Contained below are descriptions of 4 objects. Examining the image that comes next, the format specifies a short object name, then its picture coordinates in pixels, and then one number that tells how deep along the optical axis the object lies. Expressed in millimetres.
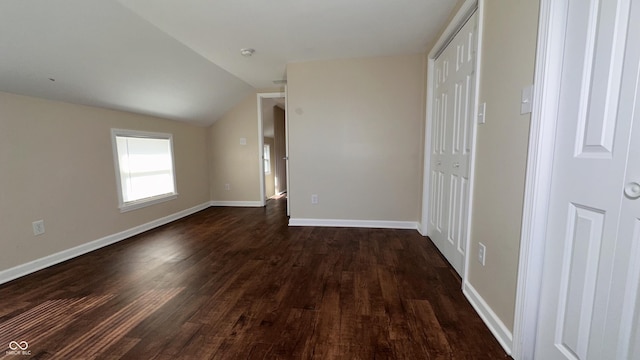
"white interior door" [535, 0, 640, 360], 785
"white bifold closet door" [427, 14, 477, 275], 1823
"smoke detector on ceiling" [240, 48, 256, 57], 2750
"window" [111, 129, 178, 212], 3043
